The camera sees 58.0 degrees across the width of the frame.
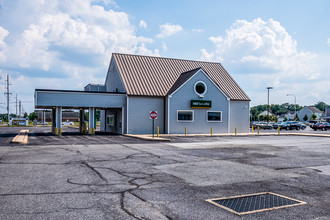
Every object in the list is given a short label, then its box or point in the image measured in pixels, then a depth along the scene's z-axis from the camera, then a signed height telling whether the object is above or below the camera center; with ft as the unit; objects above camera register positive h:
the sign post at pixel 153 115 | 81.96 +0.41
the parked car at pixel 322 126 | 172.92 -4.93
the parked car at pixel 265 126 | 182.09 -5.38
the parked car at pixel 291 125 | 177.88 -4.60
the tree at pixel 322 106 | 642.27 +25.23
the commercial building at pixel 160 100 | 99.86 +5.85
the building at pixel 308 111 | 439.30 +9.52
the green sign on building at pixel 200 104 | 106.73 +4.71
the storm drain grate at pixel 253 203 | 19.95 -6.18
